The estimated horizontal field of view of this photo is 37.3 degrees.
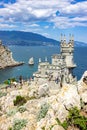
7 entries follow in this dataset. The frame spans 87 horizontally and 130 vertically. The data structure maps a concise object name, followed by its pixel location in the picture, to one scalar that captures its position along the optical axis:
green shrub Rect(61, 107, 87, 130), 10.38
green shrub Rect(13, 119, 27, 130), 12.11
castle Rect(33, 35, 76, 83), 25.71
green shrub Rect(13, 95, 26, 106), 15.72
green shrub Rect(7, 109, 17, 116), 14.04
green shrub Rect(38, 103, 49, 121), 12.26
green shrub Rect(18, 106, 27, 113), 13.77
